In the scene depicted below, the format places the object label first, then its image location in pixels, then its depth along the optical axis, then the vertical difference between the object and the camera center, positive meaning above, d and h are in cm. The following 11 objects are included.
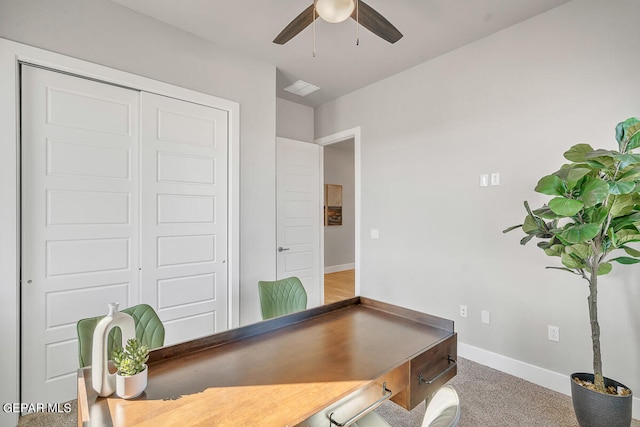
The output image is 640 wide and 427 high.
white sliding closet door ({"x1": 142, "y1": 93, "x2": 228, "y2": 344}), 249 +1
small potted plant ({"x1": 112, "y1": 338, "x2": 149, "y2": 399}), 93 -49
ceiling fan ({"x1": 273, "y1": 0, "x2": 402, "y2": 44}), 158 +120
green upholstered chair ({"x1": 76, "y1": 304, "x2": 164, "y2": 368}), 140 -57
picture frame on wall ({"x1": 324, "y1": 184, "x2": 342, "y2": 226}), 669 +26
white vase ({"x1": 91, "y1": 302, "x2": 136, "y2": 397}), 93 -45
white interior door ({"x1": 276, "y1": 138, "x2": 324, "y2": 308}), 373 +2
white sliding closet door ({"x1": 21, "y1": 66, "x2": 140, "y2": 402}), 200 +1
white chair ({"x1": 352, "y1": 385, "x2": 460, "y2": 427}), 80 -56
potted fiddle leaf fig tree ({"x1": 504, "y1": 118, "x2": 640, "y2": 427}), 149 -3
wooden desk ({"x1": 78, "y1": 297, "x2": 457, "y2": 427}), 88 -58
